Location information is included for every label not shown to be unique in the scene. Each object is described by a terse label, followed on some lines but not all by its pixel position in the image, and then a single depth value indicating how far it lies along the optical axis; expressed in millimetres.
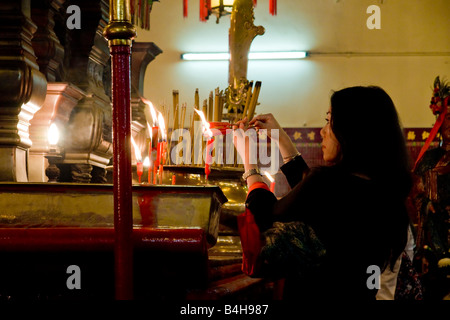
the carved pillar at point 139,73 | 4602
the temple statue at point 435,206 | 5227
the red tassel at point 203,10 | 4729
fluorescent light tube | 9141
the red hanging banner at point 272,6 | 5004
